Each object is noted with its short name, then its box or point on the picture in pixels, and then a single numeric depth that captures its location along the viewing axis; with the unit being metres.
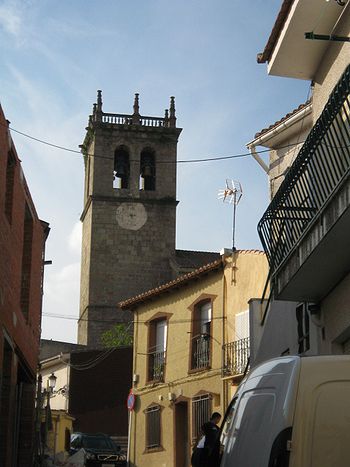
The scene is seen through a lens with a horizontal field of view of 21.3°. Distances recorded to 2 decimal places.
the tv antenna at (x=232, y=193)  26.80
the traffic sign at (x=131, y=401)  29.35
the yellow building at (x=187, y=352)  27.98
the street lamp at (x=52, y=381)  27.34
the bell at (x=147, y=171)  65.75
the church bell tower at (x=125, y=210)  62.25
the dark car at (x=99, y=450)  30.67
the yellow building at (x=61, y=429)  34.38
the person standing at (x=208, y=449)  9.28
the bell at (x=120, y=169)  65.94
